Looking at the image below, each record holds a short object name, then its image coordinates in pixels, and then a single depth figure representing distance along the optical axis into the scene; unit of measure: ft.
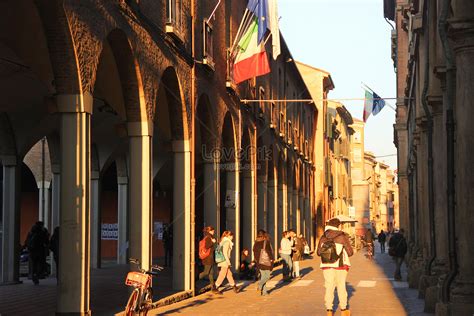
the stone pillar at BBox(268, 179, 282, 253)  111.86
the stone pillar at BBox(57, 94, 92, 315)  41.65
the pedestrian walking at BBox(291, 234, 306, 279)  90.95
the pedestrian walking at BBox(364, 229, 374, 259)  158.26
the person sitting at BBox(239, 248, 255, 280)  86.69
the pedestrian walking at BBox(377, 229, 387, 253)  199.52
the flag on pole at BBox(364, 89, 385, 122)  105.09
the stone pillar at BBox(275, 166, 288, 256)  122.31
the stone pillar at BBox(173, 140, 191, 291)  64.95
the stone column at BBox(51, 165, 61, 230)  83.61
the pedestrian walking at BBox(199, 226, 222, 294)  68.80
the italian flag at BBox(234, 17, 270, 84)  76.89
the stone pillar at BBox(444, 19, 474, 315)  37.37
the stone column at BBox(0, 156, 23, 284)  68.69
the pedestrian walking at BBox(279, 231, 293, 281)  84.74
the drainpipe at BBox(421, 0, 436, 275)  59.21
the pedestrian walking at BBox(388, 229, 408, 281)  84.94
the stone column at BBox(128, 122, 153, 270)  54.19
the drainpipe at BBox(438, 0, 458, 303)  41.45
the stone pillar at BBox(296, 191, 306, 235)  147.95
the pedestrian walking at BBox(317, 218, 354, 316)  45.19
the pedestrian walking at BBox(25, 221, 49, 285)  70.95
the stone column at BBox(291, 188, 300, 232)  142.57
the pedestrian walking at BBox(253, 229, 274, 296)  68.03
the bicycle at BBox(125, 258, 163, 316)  40.68
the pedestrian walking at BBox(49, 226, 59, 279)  73.51
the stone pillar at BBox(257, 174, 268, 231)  102.83
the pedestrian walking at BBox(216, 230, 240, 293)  68.95
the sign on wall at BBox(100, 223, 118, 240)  122.01
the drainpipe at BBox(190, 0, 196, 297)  65.87
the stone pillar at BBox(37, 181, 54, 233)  96.07
